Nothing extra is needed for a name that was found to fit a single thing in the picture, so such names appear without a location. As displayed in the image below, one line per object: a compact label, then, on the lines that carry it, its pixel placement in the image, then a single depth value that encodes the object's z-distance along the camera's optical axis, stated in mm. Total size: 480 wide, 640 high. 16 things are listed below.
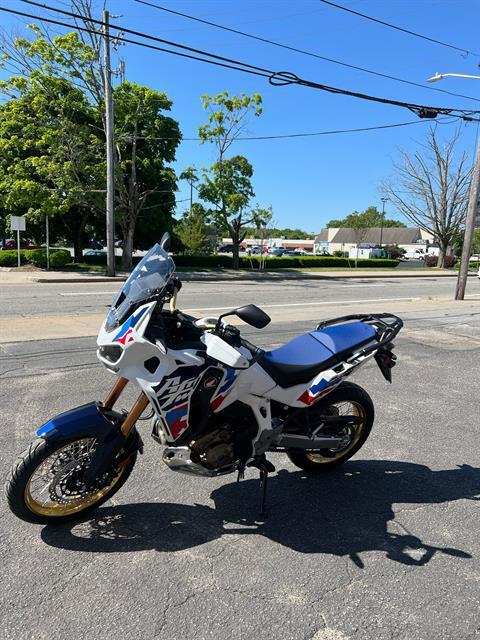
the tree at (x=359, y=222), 67100
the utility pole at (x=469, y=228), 15891
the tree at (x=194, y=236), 38750
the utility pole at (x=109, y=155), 20884
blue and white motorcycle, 2807
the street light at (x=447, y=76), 15716
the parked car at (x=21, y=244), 40216
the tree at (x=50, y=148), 22688
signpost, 22109
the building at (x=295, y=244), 108900
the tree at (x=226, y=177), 27938
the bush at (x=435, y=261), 54009
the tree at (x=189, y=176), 29312
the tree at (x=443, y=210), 43812
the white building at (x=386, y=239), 108250
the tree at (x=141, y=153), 24828
